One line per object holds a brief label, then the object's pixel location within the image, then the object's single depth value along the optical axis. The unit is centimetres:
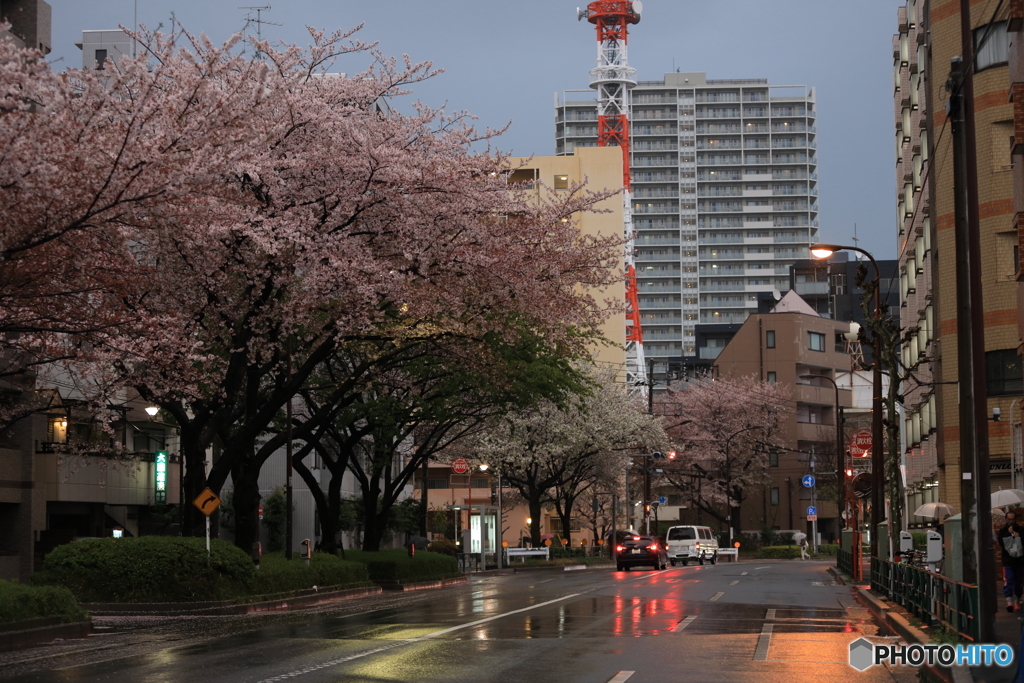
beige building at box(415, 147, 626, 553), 8725
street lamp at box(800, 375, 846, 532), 5497
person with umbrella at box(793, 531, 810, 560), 7888
